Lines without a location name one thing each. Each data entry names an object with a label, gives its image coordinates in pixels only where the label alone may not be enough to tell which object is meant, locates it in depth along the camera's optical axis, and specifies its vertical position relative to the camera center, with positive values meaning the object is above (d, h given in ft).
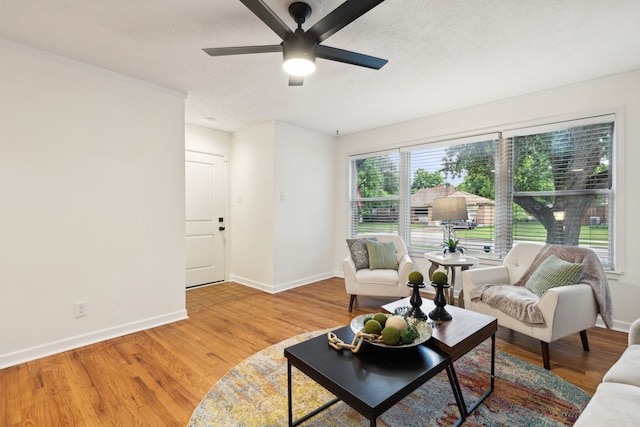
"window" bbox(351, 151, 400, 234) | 15.71 +0.93
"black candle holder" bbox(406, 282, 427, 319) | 6.56 -2.04
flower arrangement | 11.93 -1.47
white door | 15.16 -0.41
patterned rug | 5.67 -3.85
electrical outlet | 8.80 -2.83
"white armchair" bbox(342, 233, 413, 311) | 11.41 -2.63
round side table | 10.80 -1.84
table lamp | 11.13 +0.05
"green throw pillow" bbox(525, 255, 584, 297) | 8.23 -1.79
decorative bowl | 5.14 -2.22
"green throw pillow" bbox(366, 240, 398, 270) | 12.42 -1.86
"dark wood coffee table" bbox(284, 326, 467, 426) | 4.17 -2.49
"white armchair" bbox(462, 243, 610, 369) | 7.42 -2.51
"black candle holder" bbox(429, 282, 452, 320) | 6.64 -2.13
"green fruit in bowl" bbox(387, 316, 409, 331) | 5.24 -1.94
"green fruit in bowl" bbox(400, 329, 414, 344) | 5.11 -2.11
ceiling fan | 5.35 +3.43
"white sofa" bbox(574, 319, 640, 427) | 3.62 -2.47
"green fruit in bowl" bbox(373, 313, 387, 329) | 5.61 -1.99
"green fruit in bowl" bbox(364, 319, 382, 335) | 5.33 -2.04
